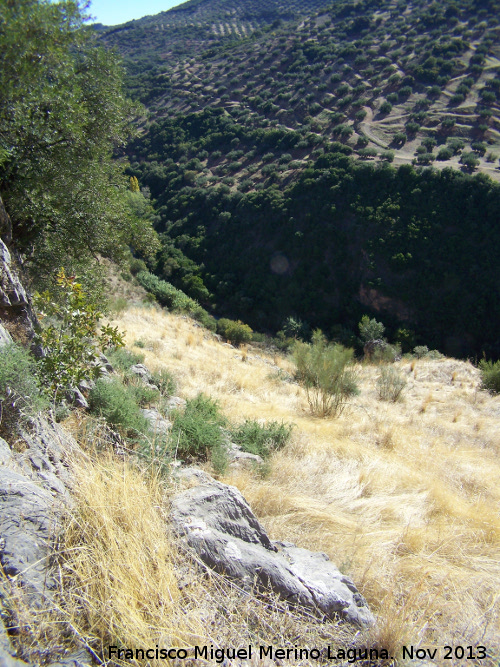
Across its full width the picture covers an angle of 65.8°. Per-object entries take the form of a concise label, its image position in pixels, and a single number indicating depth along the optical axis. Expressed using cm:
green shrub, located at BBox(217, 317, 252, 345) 2138
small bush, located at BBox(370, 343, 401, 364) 1538
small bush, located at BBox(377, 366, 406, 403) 948
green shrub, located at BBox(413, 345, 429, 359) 1863
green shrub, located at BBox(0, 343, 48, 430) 273
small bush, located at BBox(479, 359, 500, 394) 1046
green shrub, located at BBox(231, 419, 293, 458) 475
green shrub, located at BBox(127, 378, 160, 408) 520
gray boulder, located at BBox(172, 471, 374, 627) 215
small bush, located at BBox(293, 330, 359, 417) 734
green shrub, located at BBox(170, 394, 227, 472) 397
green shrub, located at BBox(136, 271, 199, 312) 2285
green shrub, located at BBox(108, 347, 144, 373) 604
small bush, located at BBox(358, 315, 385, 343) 2227
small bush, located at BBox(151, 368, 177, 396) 613
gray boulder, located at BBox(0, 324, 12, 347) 320
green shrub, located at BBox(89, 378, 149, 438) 385
